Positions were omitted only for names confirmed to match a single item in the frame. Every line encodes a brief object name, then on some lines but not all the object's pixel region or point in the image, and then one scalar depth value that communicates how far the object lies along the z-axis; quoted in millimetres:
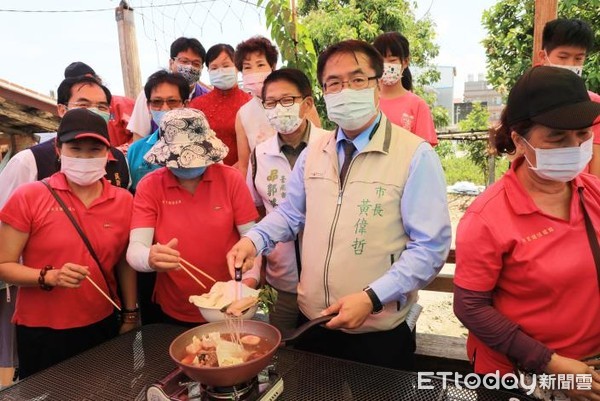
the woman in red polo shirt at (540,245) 1679
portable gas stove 1518
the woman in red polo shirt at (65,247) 2225
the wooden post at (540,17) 2871
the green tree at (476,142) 13379
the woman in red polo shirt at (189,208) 2383
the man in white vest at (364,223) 1955
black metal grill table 1628
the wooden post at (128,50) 4734
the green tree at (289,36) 4184
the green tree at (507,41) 8469
